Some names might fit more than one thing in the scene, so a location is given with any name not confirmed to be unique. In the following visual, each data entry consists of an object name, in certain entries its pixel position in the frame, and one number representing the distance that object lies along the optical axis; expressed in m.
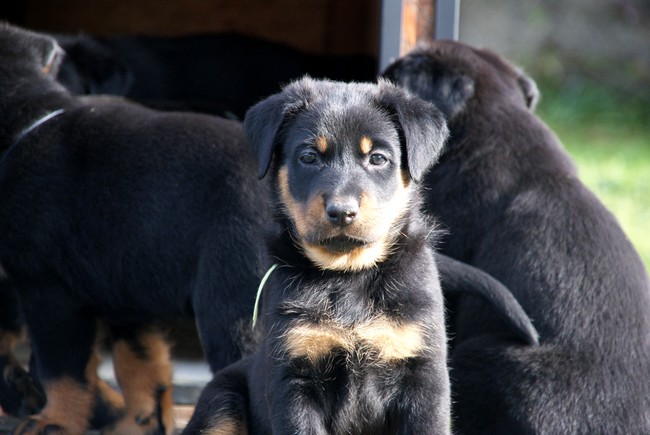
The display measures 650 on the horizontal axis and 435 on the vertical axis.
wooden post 10.49
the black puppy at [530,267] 7.75
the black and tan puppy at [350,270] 6.45
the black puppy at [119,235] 8.53
